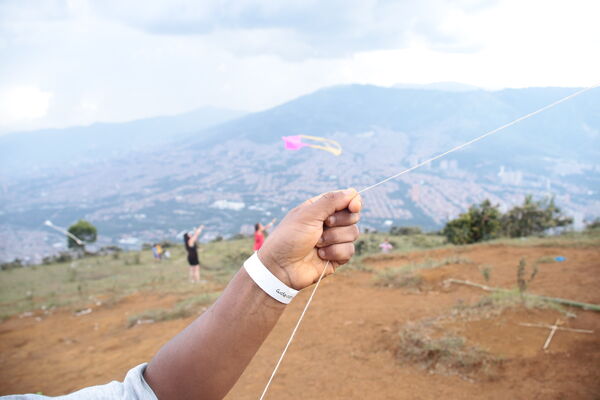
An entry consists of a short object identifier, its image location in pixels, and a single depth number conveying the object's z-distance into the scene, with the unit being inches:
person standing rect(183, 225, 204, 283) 424.8
